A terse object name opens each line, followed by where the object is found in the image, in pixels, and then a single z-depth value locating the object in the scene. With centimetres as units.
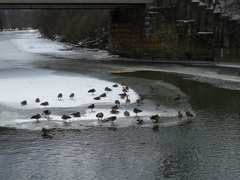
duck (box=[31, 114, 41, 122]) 1595
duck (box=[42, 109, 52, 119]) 1636
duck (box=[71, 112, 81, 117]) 1647
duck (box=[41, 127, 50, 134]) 1452
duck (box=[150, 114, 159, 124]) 1592
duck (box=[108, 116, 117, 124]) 1583
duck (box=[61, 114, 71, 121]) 1590
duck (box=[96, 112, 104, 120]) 1605
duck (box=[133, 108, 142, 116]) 1686
